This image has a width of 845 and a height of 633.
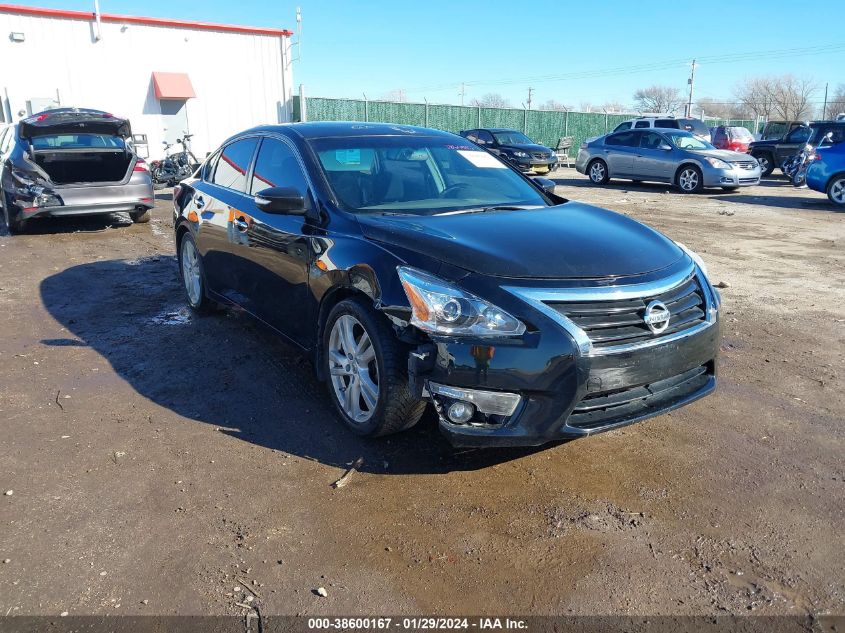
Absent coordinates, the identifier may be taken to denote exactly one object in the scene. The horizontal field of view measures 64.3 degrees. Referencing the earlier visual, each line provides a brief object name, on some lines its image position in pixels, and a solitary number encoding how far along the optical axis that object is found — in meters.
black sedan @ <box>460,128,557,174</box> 21.09
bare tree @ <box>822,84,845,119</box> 72.26
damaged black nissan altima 2.92
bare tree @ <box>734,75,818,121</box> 67.75
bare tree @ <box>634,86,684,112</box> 79.56
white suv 23.17
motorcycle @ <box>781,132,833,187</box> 17.67
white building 20.23
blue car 13.62
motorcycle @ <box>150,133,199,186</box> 16.22
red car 25.23
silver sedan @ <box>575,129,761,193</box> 16.62
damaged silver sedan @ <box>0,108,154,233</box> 9.63
